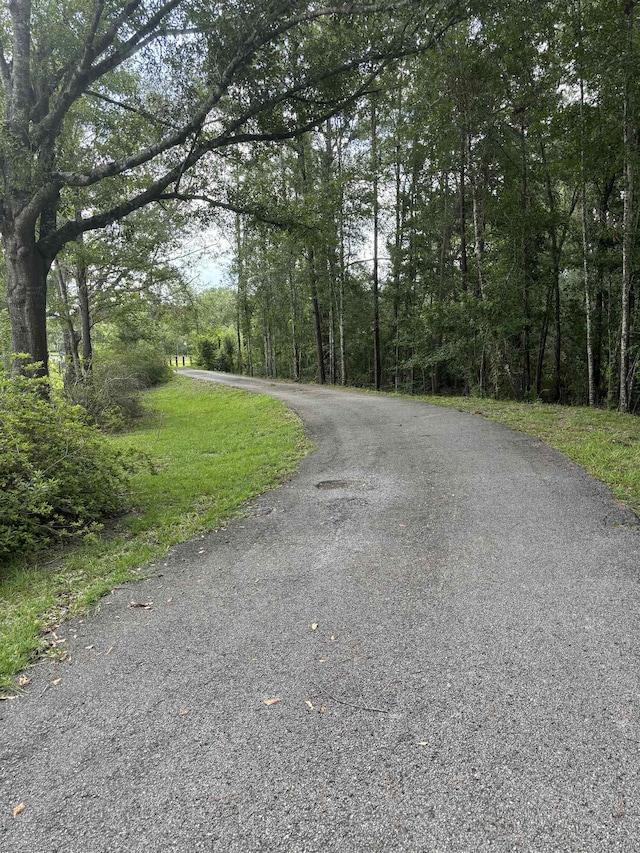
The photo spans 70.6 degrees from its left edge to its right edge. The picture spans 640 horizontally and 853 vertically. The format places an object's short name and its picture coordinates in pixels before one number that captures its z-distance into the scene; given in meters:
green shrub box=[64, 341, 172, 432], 11.36
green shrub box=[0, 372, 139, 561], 4.05
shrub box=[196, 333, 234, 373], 39.78
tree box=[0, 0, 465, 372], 5.47
